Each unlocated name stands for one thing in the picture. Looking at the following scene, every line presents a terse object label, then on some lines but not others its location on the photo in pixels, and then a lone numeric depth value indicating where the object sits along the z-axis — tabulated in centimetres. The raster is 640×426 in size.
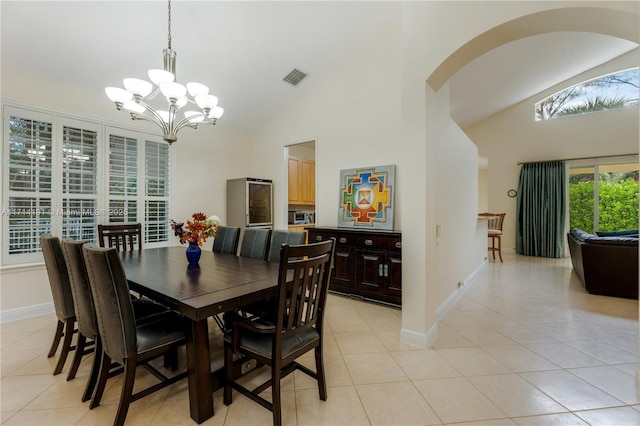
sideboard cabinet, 338
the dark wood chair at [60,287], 201
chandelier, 213
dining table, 155
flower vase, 246
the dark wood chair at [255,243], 284
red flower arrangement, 243
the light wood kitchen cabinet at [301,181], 556
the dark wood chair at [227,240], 315
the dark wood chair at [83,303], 173
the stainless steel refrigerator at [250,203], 476
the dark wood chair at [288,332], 153
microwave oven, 573
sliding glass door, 603
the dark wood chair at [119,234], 316
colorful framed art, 384
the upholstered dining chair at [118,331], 148
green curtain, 666
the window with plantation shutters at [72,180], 305
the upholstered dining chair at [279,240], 253
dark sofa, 364
